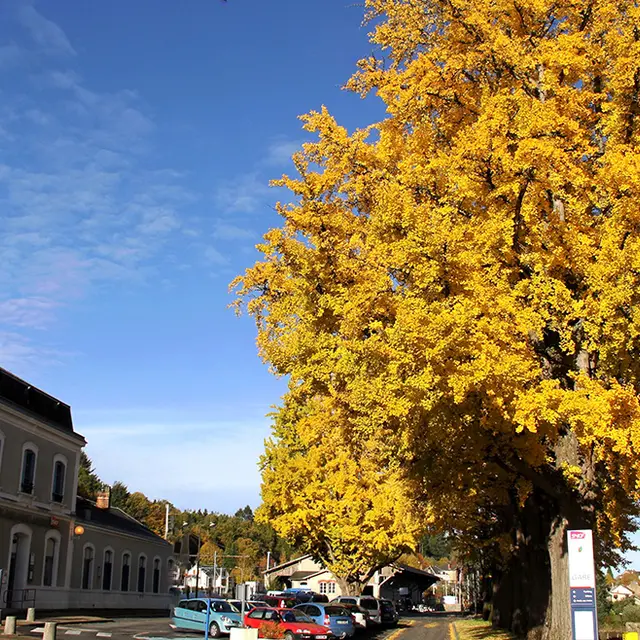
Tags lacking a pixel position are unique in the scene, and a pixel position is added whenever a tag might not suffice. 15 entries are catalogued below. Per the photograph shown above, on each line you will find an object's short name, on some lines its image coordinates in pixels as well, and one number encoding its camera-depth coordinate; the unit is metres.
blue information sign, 12.11
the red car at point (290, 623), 25.70
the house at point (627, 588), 111.09
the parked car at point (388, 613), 40.44
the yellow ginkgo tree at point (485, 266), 12.42
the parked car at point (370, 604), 37.50
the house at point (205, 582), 81.04
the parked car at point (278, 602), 32.75
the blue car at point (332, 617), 28.36
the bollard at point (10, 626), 20.52
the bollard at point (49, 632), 16.78
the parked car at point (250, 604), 29.16
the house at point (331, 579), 66.19
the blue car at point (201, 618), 27.22
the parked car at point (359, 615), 34.47
